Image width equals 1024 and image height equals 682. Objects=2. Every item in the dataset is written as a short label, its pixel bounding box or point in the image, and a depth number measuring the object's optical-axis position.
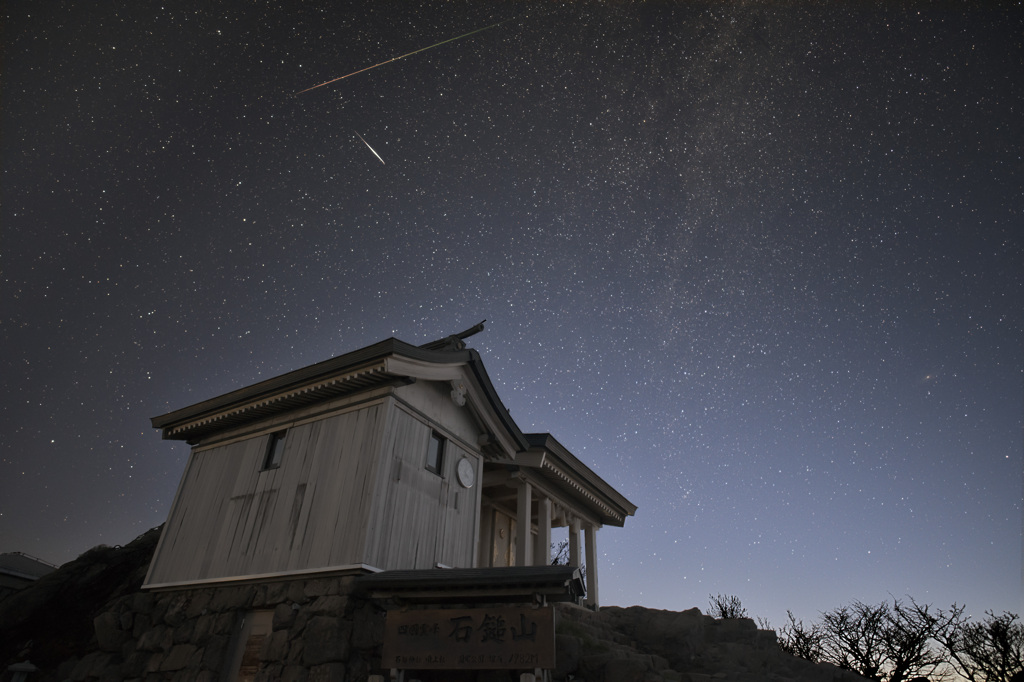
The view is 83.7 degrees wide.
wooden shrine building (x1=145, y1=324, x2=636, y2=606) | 10.91
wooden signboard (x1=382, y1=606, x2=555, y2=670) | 7.86
